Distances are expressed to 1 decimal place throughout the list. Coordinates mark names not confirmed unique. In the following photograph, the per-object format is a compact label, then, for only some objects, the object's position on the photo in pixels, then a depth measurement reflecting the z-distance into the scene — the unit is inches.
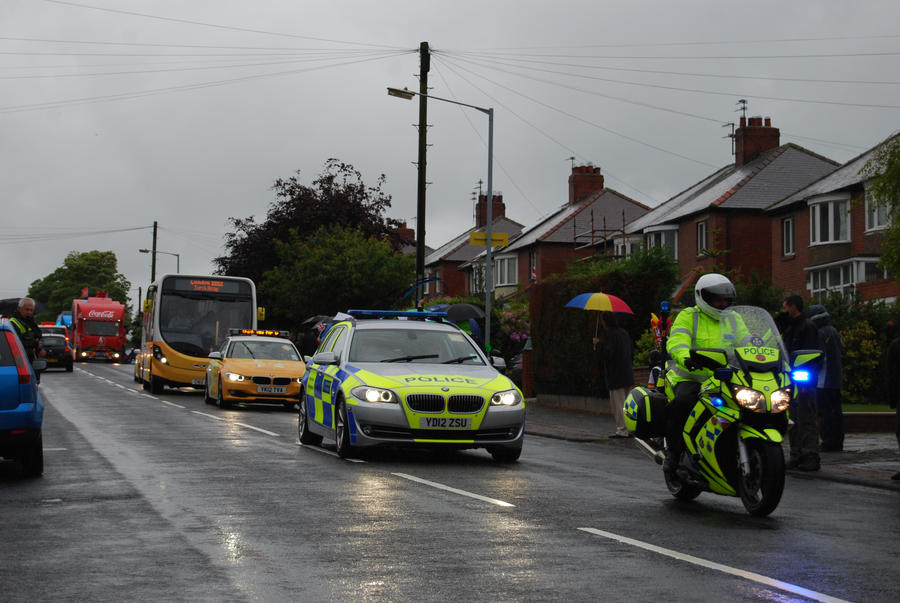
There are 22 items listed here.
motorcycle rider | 385.4
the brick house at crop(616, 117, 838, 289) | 2074.3
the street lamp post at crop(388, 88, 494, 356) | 1188.5
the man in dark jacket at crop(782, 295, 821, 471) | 555.8
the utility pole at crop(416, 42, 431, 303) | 1264.8
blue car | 452.8
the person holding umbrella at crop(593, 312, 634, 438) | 770.2
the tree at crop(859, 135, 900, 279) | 936.3
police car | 530.9
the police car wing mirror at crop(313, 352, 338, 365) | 585.6
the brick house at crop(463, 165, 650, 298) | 2741.1
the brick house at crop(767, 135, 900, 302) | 1734.7
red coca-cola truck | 2800.2
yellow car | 1003.9
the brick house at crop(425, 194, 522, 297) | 3528.5
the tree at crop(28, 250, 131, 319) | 5851.4
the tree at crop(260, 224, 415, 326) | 1939.0
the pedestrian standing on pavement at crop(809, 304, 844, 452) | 596.4
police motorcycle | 366.3
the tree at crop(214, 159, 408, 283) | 2564.0
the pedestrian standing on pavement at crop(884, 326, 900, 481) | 528.7
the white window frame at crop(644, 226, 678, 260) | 2226.9
